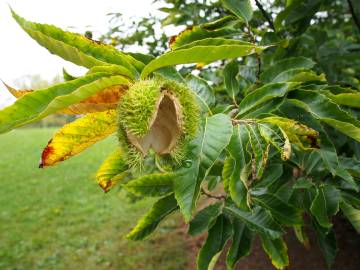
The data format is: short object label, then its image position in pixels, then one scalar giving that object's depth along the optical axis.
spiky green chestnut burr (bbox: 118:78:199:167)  0.22
